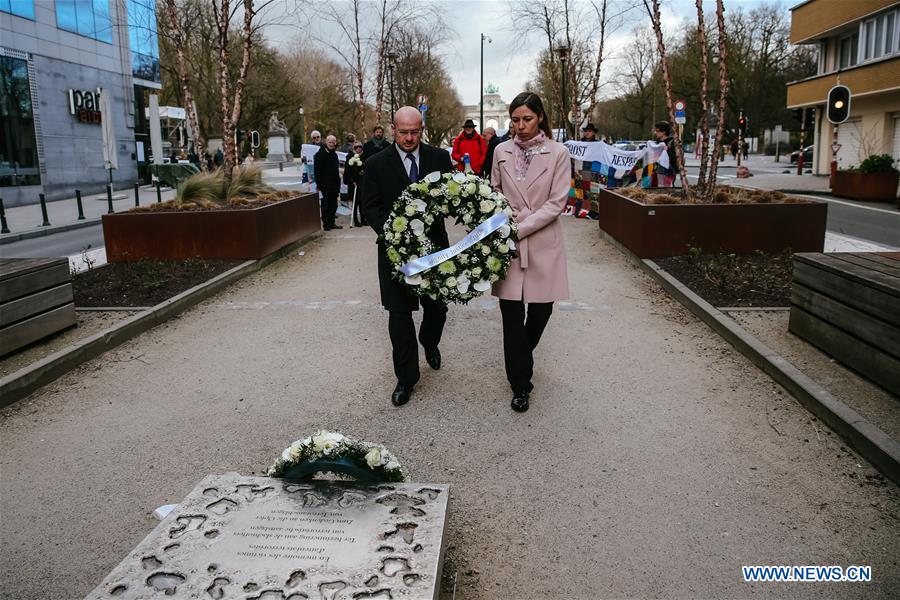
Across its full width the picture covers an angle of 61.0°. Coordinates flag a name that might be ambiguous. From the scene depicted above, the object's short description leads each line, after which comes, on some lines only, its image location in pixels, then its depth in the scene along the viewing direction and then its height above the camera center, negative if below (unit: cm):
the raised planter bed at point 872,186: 2228 -110
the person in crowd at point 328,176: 1606 -40
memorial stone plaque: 284 -154
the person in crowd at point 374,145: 1591 +23
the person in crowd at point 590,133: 1979 +50
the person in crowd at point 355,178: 1747 -50
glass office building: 2664 +252
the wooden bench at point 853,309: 518 -119
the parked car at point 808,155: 4822 -37
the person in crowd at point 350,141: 2072 +43
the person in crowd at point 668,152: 1605 -1
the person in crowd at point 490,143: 1473 +24
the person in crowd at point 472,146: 1947 +23
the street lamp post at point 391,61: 2949 +378
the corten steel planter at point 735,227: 1057 -105
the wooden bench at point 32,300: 646 -122
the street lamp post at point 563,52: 2697 +356
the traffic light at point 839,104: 2194 +126
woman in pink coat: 511 -43
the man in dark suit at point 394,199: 541 -31
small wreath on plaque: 346 -136
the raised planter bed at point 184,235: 1124 -110
